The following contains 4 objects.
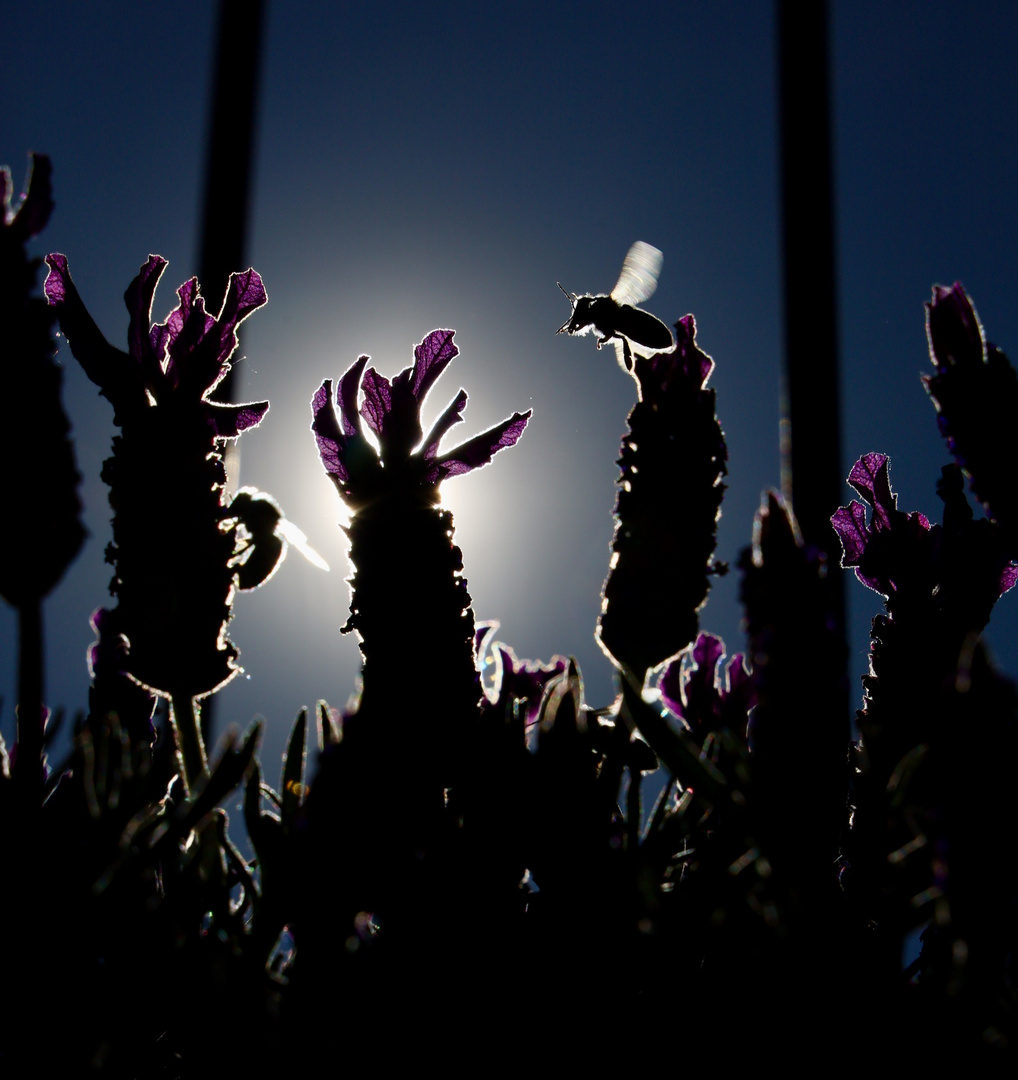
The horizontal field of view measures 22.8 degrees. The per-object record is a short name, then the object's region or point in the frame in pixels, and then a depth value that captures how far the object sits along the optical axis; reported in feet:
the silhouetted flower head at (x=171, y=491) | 0.89
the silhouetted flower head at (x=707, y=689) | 0.98
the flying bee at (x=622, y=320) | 1.12
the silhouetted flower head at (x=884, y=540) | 0.96
